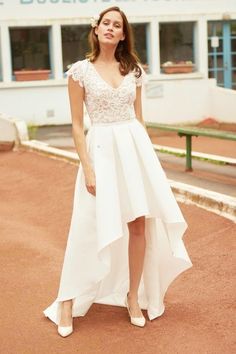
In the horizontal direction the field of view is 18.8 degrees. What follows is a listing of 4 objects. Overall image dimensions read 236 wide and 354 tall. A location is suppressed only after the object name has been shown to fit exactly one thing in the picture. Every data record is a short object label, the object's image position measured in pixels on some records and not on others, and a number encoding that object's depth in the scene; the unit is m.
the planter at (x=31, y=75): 16.34
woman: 4.01
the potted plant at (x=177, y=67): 17.39
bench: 8.50
